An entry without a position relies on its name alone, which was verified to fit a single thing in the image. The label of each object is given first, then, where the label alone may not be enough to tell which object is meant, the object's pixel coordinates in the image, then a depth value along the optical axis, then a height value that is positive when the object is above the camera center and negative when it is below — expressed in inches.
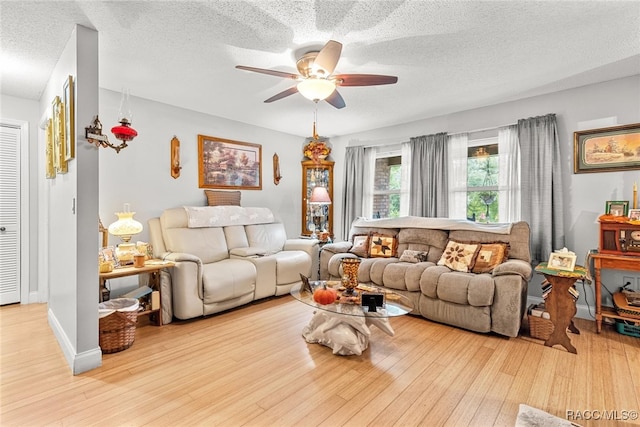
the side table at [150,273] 106.4 -22.5
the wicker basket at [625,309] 107.0 -35.0
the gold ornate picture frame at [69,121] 86.9 +25.7
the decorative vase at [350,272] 105.3 -21.5
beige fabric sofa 110.1 -26.8
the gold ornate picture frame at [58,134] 95.8 +24.9
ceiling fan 91.3 +41.1
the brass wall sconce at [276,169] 205.5 +27.3
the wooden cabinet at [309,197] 219.9 +9.2
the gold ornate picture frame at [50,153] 111.7 +21.0
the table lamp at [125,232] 118.2 -8.7
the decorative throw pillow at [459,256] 128.3 -20.0
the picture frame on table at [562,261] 106.0 -18.3
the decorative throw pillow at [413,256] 145.4 -22.3
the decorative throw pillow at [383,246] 157.2 -19.2
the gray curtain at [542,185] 133.7 +11.0
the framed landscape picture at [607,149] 119.8 +24.6
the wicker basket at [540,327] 108.1 -42.1
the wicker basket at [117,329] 94.5 -37.6
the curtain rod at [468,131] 152.3 +41.3
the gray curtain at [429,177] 168.1 +18.7
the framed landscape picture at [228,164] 170.4 +27.2
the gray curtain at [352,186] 205.0 +15.8
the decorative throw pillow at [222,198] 169.6 +6.9
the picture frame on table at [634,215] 108.7 -2.0
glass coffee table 91.7 -34.9
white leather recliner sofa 123.4 -23.2
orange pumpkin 96.0 -27.4
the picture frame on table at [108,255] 110.3 -16.6
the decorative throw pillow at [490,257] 123.4 -19.2
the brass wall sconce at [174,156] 156.4 +27.6
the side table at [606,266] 107.7 -20.4
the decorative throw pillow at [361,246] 162.6 -19.5
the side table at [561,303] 100.3 -31.2
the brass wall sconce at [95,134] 85.0 +21.0
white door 138.6 -1.9
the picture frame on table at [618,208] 115.7 +0.6
